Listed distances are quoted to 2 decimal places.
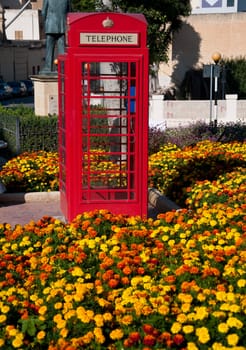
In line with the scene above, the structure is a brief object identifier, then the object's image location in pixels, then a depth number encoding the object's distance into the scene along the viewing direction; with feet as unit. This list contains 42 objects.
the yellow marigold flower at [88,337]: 15.47
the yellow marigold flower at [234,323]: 15.29
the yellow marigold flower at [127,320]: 16.05
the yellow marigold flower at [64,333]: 15.70
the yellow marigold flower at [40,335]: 15.88
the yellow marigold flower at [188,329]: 15.34
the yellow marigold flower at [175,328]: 15.48
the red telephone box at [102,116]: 28.63
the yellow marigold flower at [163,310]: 16.25
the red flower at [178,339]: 15.20
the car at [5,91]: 161.12
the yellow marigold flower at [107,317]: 16.35
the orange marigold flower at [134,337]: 15.23
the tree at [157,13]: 119.03
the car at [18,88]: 167.94
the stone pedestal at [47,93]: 65.16
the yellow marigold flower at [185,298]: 16.75
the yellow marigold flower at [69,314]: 16.38
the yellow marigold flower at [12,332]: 15.89
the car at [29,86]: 177.27
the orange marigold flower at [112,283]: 18.55
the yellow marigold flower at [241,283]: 17.60
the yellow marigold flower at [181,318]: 15.76
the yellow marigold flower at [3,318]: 16.60
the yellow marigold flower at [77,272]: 19.35
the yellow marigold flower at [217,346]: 14.70
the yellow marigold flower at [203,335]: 14.93
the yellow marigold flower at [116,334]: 15.42
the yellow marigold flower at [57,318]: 16.31
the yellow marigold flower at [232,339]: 14.75
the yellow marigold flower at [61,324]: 16.03
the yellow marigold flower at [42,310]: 16.90
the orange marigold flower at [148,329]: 15.40
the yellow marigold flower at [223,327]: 15.14
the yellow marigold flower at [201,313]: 15.83
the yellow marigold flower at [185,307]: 16.39
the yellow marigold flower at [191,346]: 14.88
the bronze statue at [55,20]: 64.90
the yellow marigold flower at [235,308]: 15.93
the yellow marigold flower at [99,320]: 16.00
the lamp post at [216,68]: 82.07
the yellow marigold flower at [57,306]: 17.10
